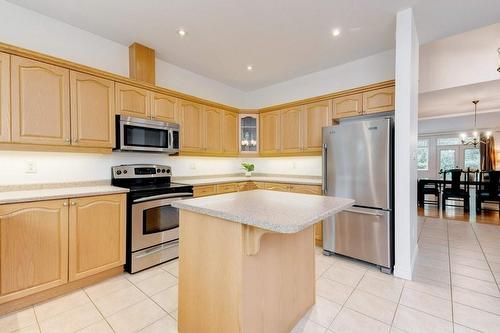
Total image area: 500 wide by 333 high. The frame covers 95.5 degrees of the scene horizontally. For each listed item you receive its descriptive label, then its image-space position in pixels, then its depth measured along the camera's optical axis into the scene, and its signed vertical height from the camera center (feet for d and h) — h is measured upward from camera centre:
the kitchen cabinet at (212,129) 12.01 +1.94
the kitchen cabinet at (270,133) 13.14 +1.90
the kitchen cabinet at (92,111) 7.62 +1.92
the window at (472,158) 25.41 +0.68
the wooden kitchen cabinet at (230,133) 13.00 +1.86
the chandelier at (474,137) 21.84 +2.85
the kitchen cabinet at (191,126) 10.90 +1.94
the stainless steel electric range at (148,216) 8.00 -1.90
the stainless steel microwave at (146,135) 8.61 +1.24
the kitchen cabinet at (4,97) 6.33 +1.92
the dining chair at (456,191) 17.71 -2.14
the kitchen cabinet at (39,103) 6.59 +1.92
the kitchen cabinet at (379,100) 9.27 +2.70
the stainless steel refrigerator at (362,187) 8.20 -0.87
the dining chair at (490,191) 16.79 -2.02
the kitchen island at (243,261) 3.95 -1.93
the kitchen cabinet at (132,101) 8.64 +2.56
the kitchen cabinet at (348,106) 10.07 +2.69
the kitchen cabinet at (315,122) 11.11 +2.12
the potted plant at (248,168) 14.60 -0.21
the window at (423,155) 28.07 +1.13
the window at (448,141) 25.96 +2.63
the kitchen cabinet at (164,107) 9.76 +2.57
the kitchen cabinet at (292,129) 12.12 +1.93
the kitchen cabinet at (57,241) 5.90 -2.23
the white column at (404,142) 7.52 +0.75
